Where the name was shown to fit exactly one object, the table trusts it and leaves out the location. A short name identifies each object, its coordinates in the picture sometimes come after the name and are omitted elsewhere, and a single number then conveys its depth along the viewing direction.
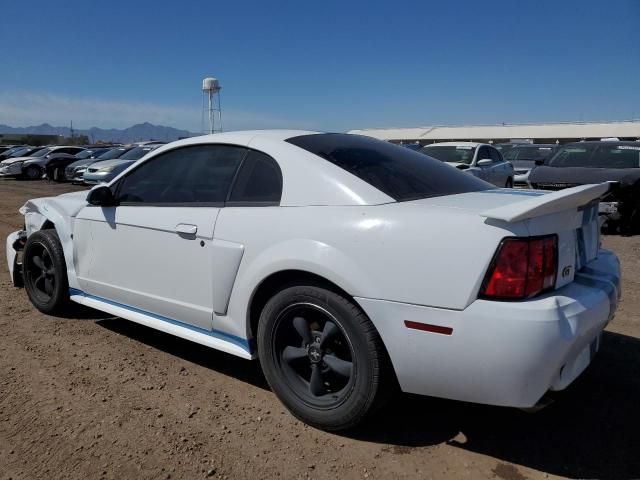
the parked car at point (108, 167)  15.48
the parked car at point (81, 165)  18.92
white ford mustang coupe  2.20
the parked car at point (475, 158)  11.00
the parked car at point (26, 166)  23.88
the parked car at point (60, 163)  22.69
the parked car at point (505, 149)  19.64
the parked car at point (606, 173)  8.64
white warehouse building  57.94
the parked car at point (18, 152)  27.61
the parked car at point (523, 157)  15.60
